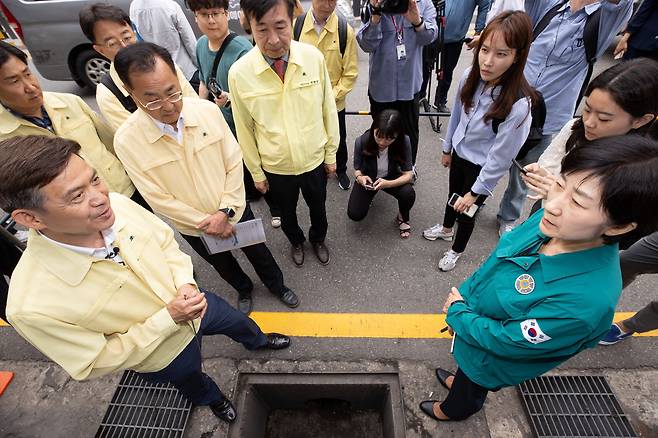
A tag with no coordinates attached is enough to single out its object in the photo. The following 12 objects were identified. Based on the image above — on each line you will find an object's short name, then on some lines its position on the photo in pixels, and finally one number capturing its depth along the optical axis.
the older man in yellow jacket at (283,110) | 1.86
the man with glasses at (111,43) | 2.17
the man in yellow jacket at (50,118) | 1.81
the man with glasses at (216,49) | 2.45
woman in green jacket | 0.96
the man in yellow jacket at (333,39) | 2.79
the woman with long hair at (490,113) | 1.82
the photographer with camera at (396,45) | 2.68
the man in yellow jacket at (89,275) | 1.13
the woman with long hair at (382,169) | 2.77
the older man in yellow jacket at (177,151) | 1.56
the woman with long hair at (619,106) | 1.56
